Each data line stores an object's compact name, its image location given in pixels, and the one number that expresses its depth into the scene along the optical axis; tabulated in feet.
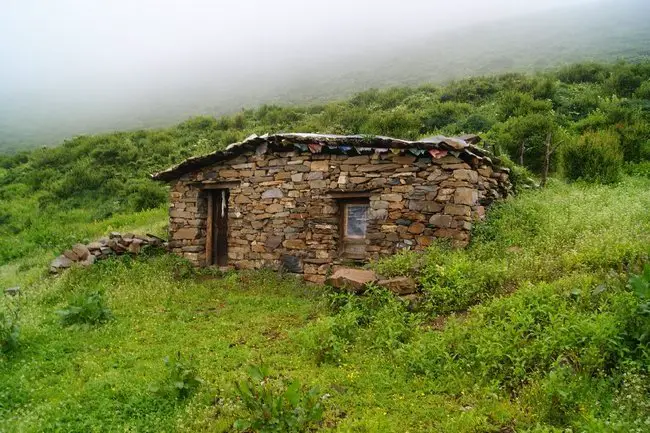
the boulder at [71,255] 37.60
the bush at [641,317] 15.08
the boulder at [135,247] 38.70
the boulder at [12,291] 33.57
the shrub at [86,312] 24.68
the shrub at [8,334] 20.99
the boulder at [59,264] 36.76
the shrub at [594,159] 44.11
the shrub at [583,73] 79.71
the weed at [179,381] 16.99
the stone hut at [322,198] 29.55
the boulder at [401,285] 23.93
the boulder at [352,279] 24.90
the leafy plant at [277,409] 13.99
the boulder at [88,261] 36.14
